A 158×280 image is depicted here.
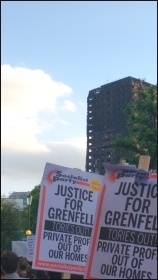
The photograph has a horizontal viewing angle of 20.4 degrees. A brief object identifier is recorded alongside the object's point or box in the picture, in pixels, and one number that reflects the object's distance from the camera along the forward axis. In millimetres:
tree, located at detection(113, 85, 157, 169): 20312
